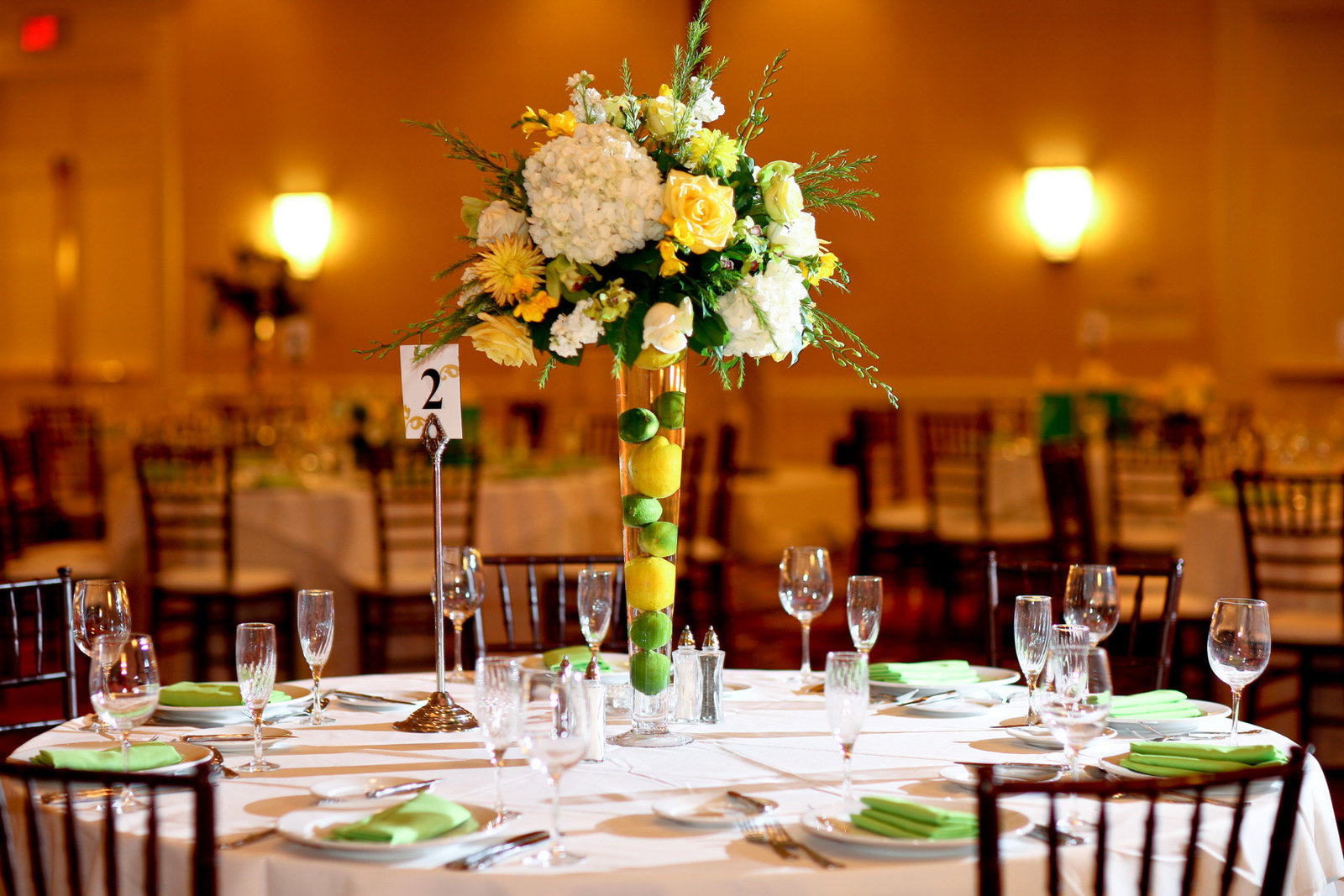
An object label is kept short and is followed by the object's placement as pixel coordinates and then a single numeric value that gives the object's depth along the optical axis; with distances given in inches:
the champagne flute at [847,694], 158.4
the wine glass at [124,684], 163.7
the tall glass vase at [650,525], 176.4
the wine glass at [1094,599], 182.2
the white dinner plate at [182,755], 168.1
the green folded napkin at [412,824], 155.6
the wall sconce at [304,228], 667.1
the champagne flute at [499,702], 156.9
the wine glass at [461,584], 189.1
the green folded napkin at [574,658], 194.1
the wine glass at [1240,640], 174.4
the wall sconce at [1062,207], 555.4
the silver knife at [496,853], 154.2
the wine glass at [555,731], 154.9
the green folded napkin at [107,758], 166.4
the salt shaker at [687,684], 181.2
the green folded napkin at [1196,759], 166.3
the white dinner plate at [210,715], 182.0
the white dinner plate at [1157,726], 177.8
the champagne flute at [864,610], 185.0
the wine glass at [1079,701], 158.5
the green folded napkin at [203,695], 183.4
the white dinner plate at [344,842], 154.9
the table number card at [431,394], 182.3
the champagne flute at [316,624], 179.7
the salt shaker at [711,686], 181.6
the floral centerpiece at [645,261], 171.6
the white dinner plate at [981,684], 188.5
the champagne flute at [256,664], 169.5
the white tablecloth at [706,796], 153.5
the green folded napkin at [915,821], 155.9
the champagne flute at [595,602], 184.7
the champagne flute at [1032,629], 176.7
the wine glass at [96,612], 176.2
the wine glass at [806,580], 190.8
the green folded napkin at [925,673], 189.8
